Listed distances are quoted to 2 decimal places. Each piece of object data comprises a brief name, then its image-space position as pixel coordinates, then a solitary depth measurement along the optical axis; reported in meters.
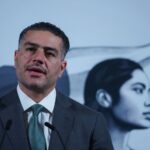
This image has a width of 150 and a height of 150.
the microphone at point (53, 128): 2.82
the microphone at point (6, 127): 2.78
